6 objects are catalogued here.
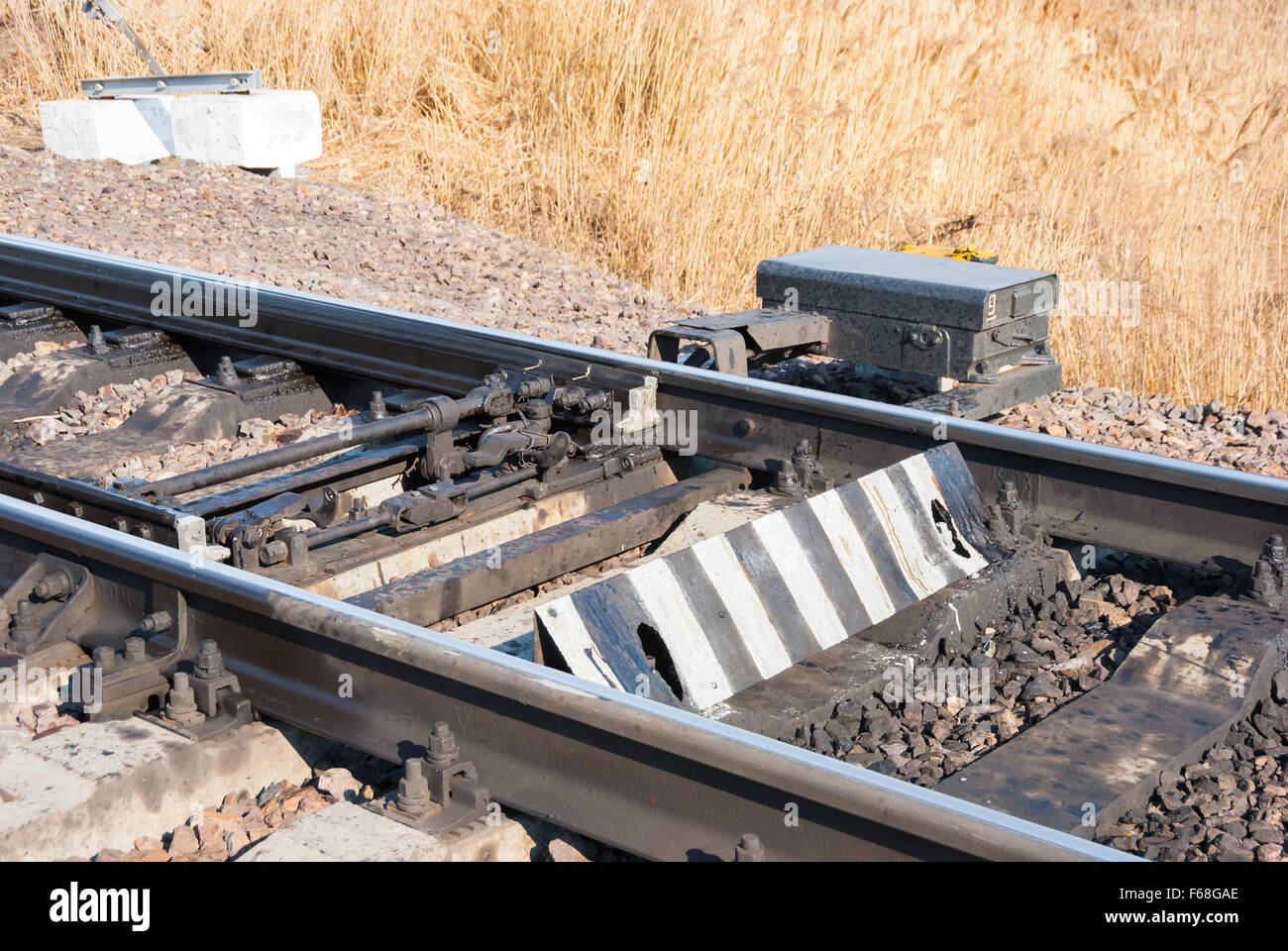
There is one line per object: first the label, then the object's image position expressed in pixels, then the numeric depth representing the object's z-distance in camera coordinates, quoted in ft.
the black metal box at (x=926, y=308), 17.22
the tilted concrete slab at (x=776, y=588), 10.72
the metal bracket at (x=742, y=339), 17.26
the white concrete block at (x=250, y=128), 37.68
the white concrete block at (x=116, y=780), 9.31
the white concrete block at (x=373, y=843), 8.87
